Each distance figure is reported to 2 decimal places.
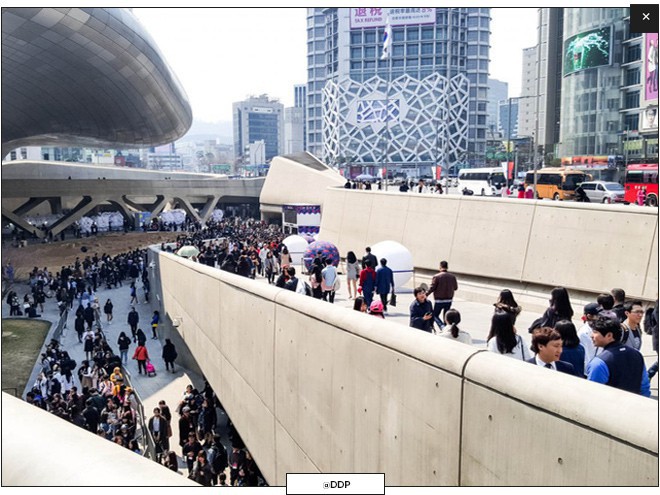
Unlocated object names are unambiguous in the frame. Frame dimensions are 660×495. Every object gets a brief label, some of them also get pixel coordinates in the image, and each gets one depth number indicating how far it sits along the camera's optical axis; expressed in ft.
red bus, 91.35
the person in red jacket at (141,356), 57.88
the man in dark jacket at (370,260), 39.64
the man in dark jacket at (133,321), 68.44
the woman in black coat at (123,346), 60.39
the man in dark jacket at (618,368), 14.70
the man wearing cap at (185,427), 38.99
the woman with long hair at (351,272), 44.73
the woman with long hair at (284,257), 58.32
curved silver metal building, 85.25
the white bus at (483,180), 134.51
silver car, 92.39
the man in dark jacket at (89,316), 74.08
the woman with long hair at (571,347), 16.94
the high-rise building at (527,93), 357.86
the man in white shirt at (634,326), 20.68
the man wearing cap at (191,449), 34.11
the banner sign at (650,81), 128.98
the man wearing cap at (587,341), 20.90
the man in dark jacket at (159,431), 37.91
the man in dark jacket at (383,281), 38.45
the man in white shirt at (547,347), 14.84
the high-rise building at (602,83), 190.70
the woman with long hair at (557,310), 21.38
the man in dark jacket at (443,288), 33.17
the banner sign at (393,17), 375.66
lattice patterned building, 388.78
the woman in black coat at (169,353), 57.82
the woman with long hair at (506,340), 17.67
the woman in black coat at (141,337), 61.41
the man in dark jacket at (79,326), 70.85
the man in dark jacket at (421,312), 26.37
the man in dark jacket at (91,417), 39.04
